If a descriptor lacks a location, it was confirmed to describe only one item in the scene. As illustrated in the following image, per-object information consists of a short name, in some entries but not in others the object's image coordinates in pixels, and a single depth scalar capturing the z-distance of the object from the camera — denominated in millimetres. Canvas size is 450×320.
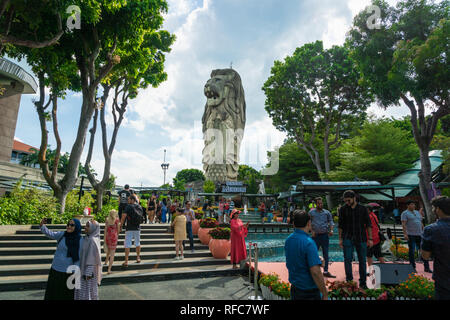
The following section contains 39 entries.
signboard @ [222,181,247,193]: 30342
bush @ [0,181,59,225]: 9588
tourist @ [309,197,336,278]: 6438
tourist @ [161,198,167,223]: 16062
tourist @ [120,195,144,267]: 7305
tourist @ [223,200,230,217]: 19817
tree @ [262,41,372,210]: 23531
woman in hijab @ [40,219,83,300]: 3611
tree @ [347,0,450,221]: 11906
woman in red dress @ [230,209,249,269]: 7484
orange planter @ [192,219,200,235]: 11227
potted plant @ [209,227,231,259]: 8430
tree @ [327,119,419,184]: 22844
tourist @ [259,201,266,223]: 22058
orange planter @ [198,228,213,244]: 9805
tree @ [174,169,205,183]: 87362
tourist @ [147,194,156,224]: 14546
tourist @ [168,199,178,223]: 14791
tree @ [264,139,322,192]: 33781
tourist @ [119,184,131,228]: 9844
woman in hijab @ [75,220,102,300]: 3852
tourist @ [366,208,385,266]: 6684
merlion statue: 42156
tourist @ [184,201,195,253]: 9148
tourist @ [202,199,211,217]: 20344
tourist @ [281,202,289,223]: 23072
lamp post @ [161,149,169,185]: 38469
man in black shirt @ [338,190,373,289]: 5020
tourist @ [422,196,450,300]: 2855
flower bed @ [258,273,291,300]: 4262
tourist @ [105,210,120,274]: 6598
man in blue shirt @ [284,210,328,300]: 2607
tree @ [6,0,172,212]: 11125
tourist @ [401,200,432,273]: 6789
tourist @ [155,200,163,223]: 17258
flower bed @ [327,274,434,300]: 3730
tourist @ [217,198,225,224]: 18016
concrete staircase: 6102
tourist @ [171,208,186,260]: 7980
